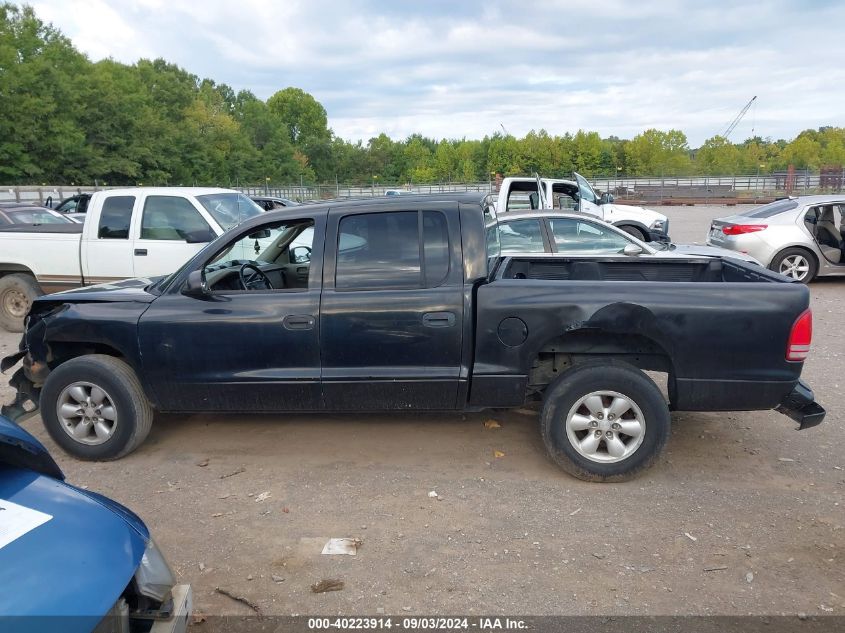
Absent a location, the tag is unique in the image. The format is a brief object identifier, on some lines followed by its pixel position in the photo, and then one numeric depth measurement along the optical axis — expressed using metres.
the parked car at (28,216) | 12.98
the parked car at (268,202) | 18.73
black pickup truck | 4.08
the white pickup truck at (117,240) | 8.26
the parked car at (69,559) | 1.78
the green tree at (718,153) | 70.00
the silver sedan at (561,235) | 8.98
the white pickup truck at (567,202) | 13.50
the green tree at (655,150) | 70.88
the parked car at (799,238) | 10.97
